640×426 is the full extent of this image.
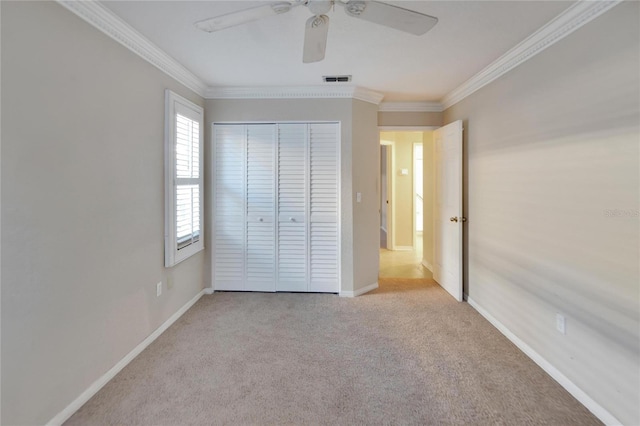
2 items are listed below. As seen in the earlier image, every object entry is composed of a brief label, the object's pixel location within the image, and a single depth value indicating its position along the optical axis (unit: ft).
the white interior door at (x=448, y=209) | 11.13
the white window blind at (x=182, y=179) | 9.04
